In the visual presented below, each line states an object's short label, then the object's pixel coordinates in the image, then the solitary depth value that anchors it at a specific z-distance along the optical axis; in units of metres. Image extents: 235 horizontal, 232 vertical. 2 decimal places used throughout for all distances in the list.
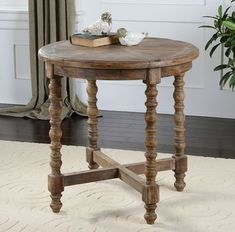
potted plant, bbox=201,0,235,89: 5.80
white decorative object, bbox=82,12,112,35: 4.45
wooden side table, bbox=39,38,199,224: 3.92
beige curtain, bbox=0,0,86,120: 6.58
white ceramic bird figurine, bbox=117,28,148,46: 4.33
